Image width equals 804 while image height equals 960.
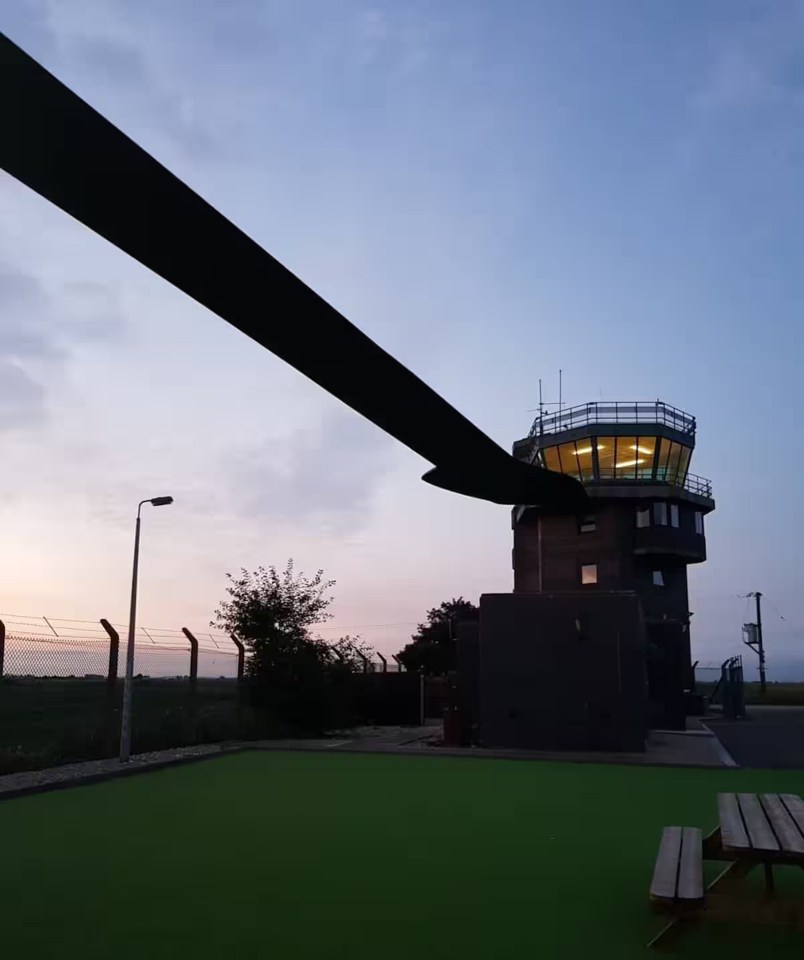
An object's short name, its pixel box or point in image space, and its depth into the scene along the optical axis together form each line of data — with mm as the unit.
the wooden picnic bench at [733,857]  4586
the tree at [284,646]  20203
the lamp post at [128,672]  13430
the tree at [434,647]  47938
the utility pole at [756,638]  59031
